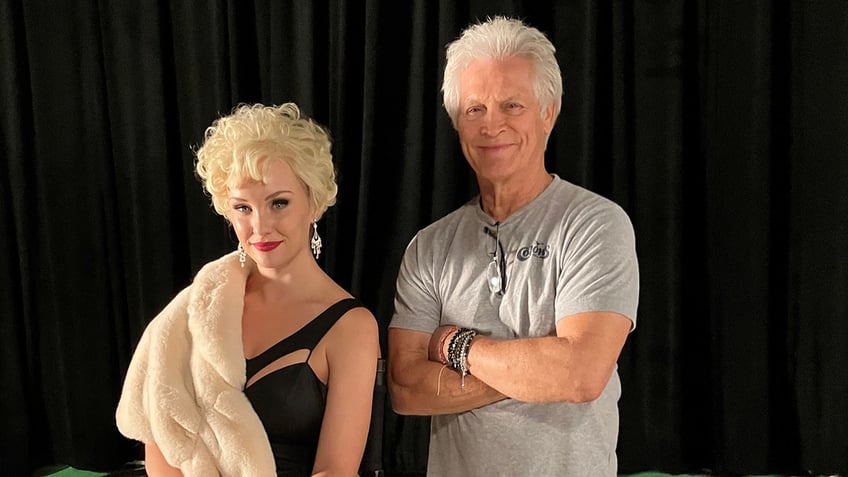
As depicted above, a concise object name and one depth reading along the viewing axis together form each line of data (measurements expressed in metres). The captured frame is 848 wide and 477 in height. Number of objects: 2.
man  1.47
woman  1.50
